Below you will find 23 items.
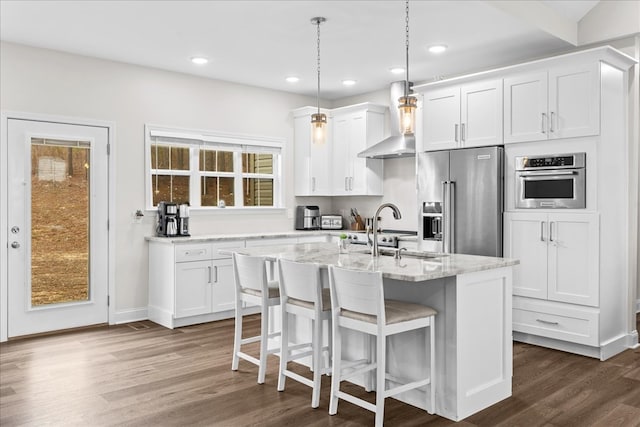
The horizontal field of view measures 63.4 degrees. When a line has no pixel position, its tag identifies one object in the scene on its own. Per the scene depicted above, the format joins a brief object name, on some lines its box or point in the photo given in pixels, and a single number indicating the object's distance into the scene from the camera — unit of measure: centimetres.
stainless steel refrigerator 471
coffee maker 547
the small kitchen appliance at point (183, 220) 554
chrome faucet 332
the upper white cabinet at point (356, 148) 648
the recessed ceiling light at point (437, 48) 483
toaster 695
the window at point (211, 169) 568
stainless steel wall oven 425
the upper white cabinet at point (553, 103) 417
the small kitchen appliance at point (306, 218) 687
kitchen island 297
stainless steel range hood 587
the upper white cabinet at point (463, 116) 476
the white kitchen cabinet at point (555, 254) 421
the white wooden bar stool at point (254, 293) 359
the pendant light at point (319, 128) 380
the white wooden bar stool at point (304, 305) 318
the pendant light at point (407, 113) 320
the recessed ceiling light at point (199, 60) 519
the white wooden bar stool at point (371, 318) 278
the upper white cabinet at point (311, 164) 682
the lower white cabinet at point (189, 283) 520
